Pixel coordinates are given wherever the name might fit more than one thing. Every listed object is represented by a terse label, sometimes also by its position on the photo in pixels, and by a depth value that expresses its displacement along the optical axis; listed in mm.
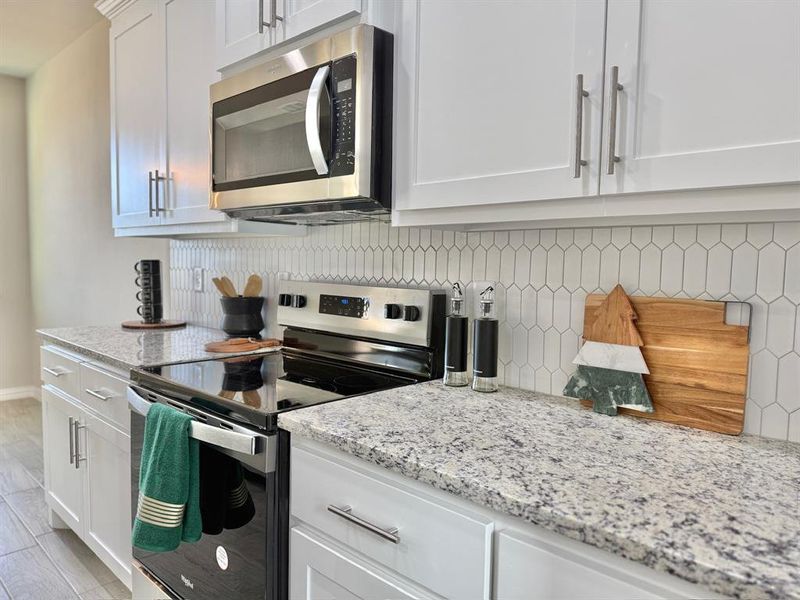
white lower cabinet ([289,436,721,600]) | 757
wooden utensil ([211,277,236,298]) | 2432
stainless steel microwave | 1410
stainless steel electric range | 1235
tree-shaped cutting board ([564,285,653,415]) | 1250
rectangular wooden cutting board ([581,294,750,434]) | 1151
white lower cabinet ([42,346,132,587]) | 1928
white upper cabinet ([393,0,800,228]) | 878
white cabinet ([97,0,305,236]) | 2115
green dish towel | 1400
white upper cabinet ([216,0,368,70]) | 1491
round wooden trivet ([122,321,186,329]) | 2631
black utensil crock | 2291
